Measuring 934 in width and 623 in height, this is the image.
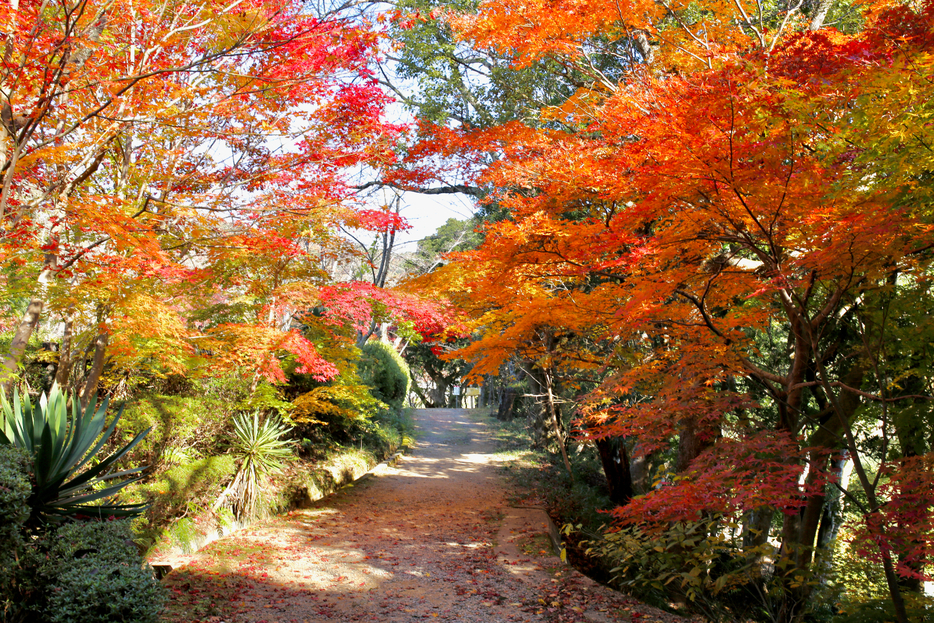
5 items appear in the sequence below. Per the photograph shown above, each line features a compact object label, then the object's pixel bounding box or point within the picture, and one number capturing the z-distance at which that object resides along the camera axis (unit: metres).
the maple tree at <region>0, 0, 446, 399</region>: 5.06
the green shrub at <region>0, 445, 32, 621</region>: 3.23
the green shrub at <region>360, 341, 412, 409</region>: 15.17
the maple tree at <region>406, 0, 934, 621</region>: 3.82
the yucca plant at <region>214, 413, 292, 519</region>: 7.53
